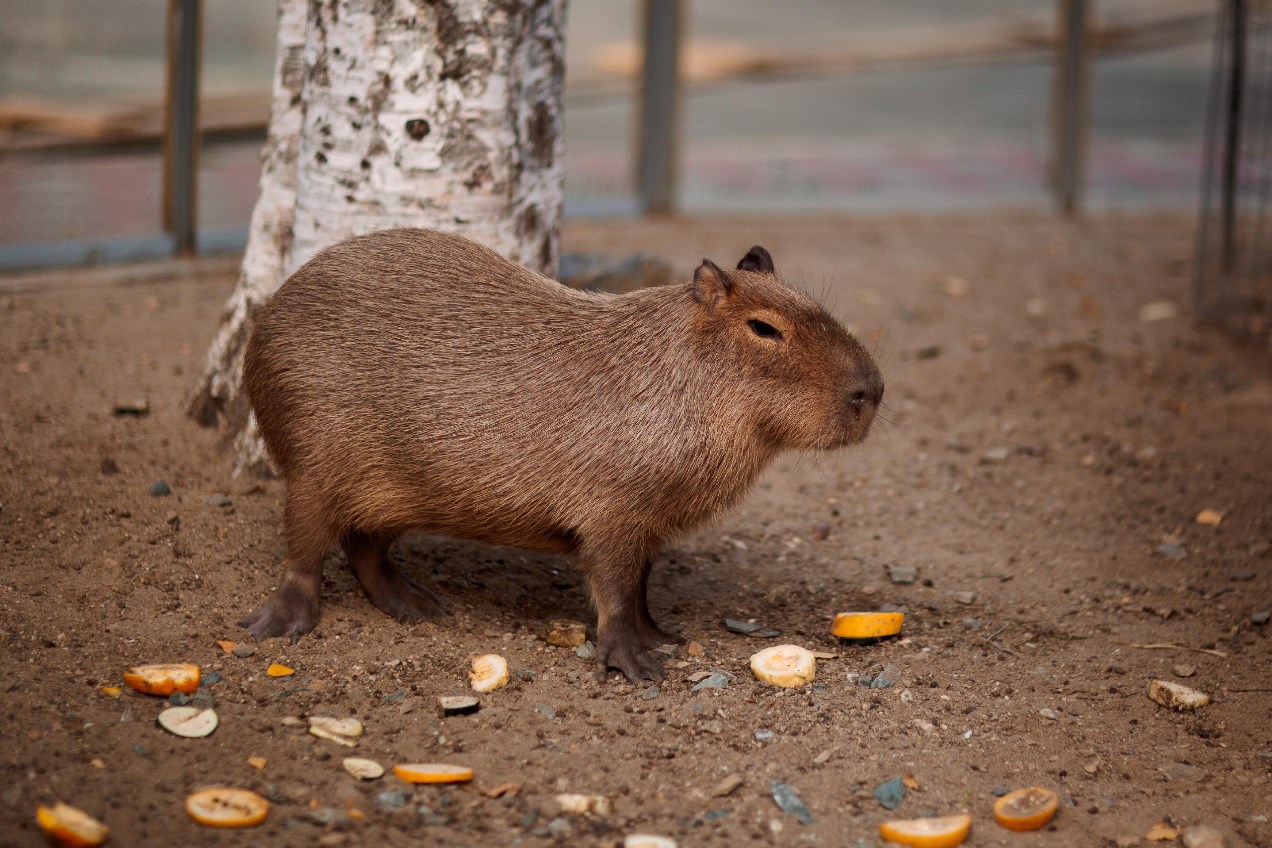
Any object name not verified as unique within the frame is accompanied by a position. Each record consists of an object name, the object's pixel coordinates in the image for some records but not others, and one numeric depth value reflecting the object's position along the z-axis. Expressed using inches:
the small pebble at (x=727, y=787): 236.1
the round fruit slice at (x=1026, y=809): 231.5
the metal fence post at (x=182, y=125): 503.2
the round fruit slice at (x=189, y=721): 235.6
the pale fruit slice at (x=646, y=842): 217.0
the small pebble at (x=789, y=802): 231.1
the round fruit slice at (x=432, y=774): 229.8
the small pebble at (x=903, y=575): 339.6
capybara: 273.3
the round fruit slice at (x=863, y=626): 298.0
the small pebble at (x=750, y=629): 303.3
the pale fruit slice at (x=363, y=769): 231.3
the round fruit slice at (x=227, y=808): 210.7
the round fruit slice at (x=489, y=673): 263.6
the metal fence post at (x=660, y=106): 683.4
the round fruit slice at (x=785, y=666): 275.3
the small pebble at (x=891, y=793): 237.0
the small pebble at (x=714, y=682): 273.7
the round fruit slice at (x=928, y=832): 223.9
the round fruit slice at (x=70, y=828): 197.6
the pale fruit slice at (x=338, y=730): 241.4
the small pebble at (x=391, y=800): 223.3
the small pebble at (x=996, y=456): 421.9
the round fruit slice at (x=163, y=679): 246.2
